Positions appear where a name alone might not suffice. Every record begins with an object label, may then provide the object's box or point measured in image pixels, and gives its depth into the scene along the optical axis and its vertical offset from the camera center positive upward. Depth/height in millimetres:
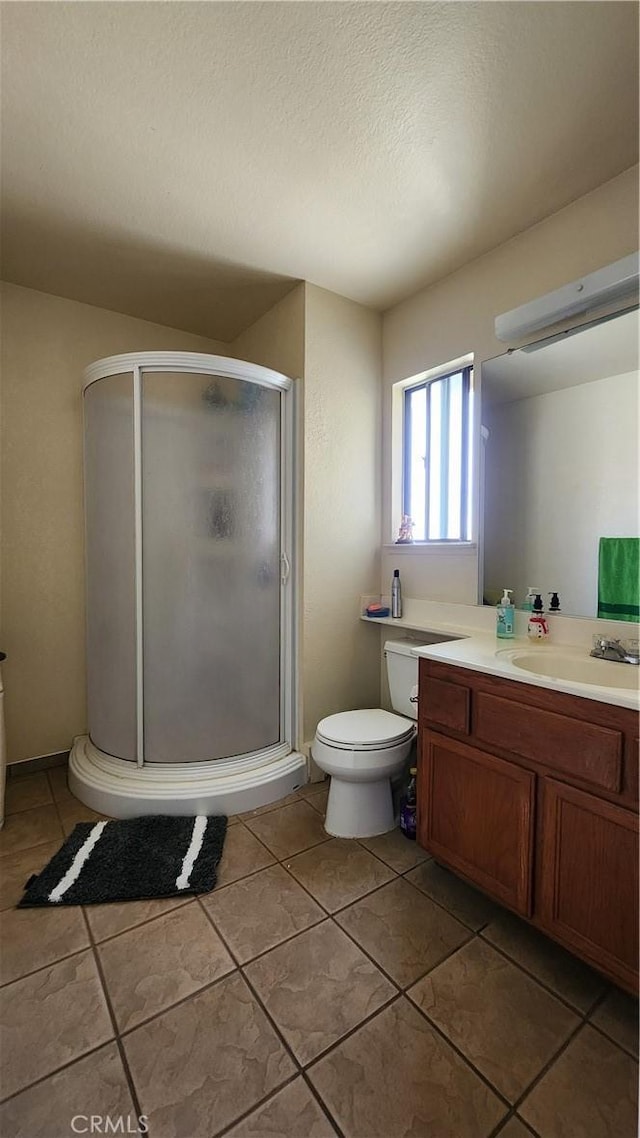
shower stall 2084 -117
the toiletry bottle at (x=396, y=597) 2451 -217
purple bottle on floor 1923 -1081
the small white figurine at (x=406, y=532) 2518 +132
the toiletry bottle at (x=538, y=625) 1800 -268
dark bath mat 1579 -1137
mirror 1643 +382
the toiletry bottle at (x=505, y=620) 1884 -259
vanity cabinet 1137 -709
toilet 1857 -839
